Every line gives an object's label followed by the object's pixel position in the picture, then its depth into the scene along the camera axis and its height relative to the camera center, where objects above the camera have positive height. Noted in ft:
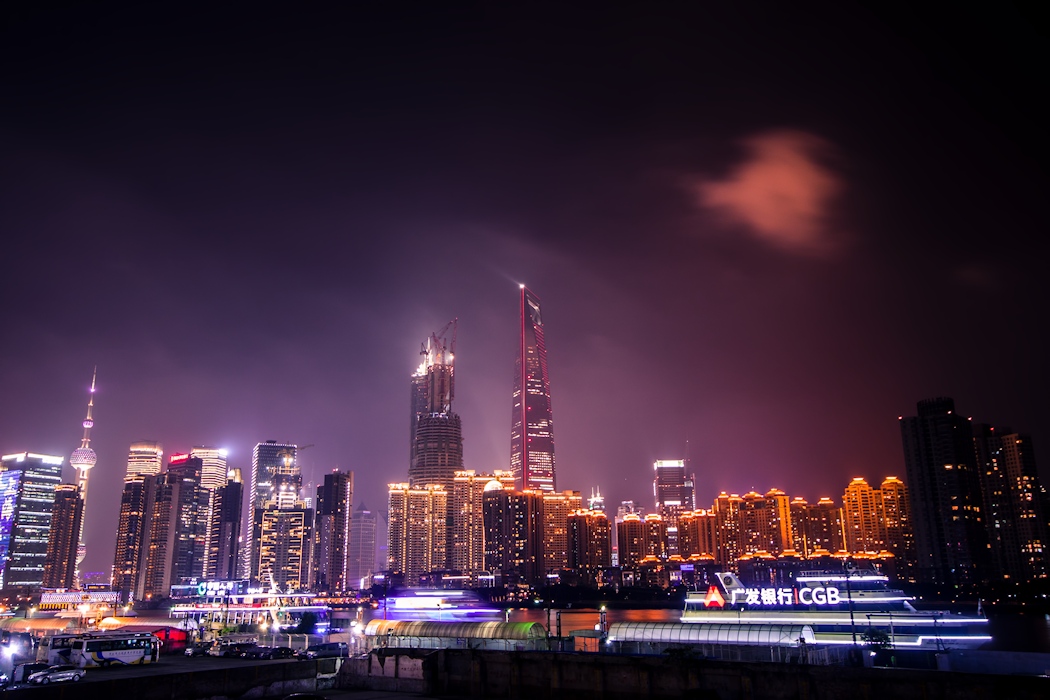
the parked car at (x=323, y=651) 197.06 -24.50
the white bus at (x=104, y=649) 166.50 -18.89
